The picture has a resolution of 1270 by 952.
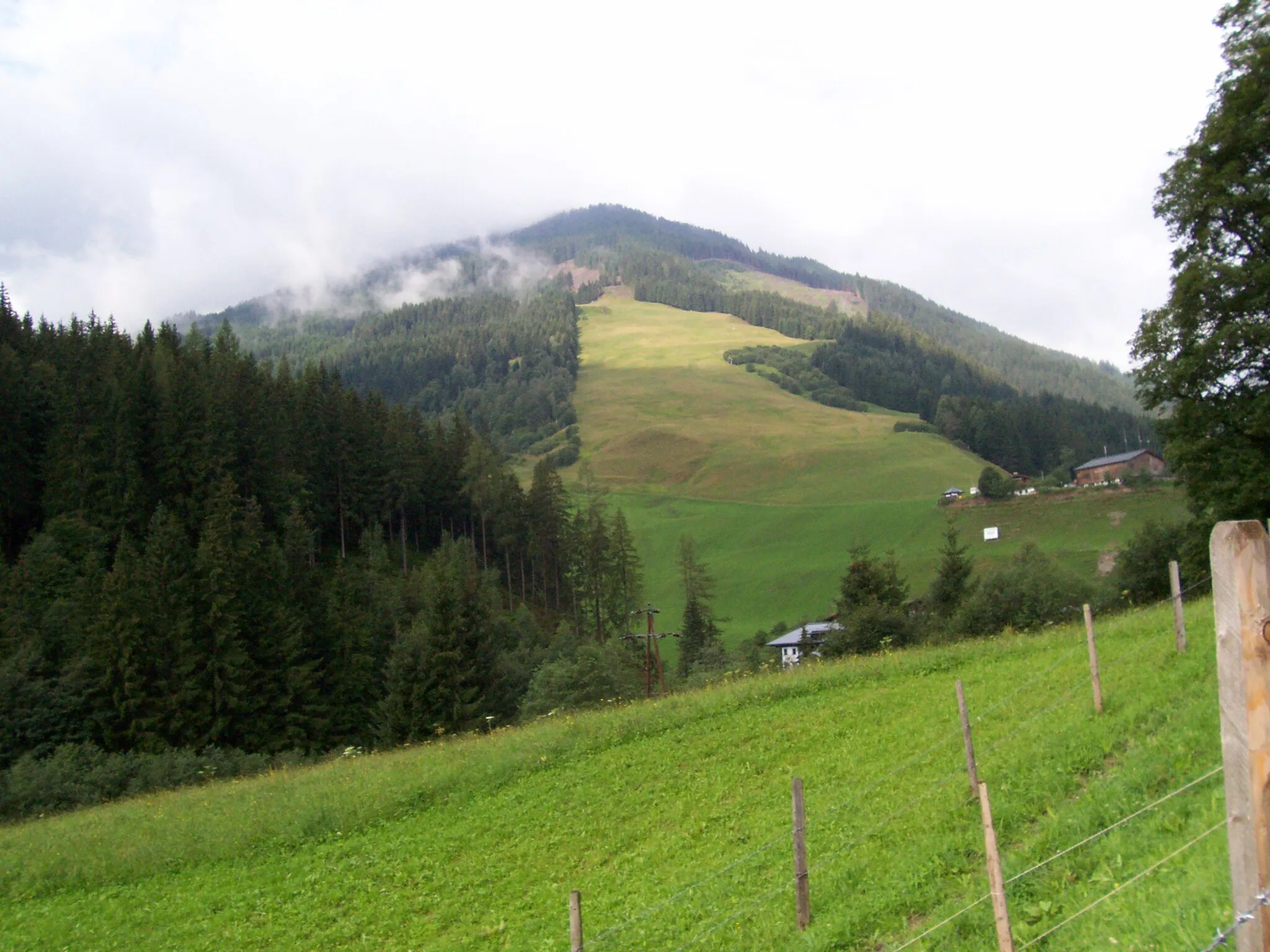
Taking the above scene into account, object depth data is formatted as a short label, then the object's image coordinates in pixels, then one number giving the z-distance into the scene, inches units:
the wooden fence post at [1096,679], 563.2
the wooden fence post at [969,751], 494.6
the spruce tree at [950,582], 2128.4
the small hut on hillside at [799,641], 2449.6
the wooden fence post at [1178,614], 625.0
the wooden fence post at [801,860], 412.2
